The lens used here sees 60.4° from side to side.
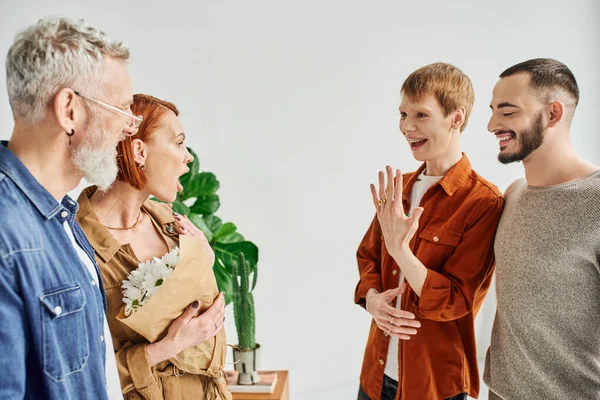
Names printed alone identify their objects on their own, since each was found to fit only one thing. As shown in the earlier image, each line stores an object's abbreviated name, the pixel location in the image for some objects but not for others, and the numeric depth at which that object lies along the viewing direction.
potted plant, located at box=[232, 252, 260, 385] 2.27
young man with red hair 1.62
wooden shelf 2.36
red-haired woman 1.42
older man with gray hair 0.98
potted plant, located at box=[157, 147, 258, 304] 2.54
